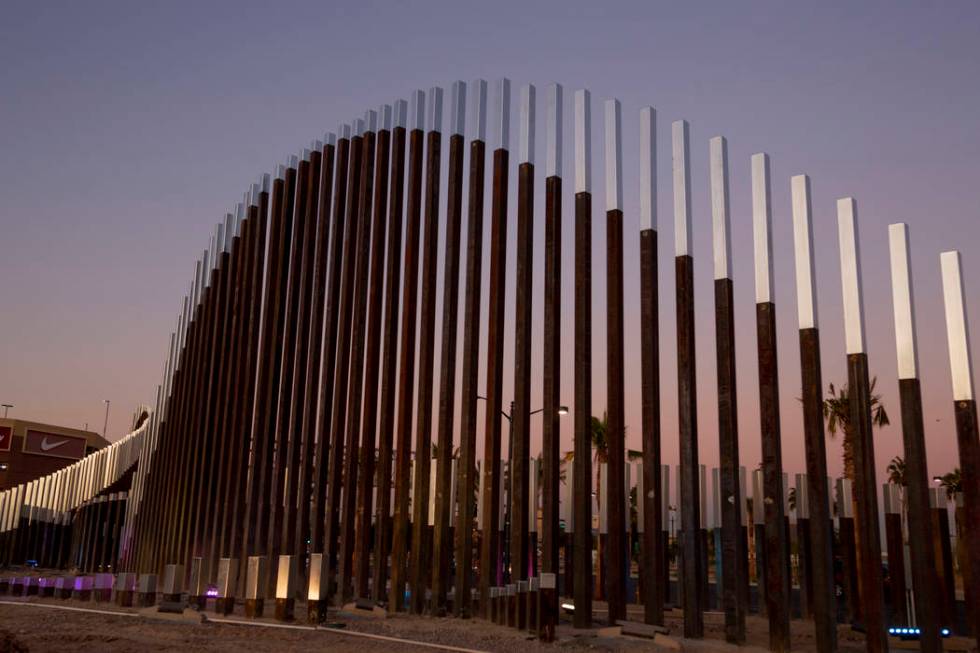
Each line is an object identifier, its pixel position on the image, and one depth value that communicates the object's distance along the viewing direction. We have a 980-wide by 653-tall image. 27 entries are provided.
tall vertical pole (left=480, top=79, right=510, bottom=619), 11.00
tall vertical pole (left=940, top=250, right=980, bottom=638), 7.98
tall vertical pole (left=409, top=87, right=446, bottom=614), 11.71
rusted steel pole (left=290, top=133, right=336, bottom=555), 14.12
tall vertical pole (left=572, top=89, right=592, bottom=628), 10.00
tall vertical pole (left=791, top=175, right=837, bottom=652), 8.47
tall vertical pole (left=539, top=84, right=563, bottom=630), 10.47
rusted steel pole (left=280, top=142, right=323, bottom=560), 14.32
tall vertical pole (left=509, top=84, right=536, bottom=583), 10.78
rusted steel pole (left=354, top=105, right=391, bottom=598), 12.67
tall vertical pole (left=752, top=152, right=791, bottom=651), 8.70
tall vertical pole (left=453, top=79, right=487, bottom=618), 11.14
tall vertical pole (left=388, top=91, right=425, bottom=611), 11.85
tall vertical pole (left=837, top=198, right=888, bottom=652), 8.30
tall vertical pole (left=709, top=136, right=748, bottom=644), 8.98
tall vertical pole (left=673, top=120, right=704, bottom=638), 9.27
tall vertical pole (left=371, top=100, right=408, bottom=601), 12.39
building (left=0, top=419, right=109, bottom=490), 65.56
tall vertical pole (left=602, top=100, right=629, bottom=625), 9.91
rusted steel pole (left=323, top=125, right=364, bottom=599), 13.46
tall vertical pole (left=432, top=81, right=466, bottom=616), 11.54
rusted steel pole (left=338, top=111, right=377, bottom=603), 13.00
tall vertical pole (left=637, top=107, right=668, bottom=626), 9.62
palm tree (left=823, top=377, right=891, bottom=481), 33.34
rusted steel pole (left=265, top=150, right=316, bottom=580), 14.79
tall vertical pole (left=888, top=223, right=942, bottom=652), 8.10
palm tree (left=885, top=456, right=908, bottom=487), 50.72
